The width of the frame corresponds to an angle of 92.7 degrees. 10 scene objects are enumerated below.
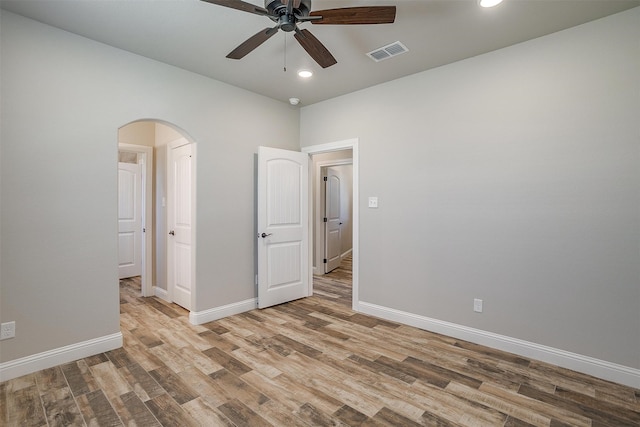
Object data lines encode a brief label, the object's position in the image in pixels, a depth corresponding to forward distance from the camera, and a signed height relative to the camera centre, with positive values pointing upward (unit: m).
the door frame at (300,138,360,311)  3.87 -0.14
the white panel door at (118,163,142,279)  5.45 -0.24
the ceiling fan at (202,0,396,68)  1.77 +1.16
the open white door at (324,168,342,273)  6.11 -0.35
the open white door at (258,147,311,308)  3.90 -0.27
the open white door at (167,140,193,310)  3.81 -0.23
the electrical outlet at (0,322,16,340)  2.29 -0.95
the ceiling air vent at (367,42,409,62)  2.79 +1.47
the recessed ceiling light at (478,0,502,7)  2.13 +1.44
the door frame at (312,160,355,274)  5.91 +0.01
